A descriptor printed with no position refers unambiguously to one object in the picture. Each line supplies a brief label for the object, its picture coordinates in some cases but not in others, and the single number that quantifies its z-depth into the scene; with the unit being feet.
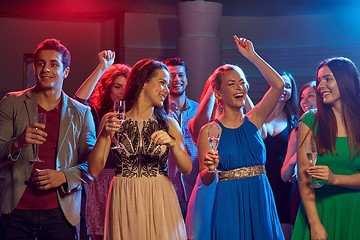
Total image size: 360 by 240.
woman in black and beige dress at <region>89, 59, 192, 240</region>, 9.53
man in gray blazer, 9.61
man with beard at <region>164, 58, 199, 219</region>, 14.50
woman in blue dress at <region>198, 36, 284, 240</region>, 10.41
